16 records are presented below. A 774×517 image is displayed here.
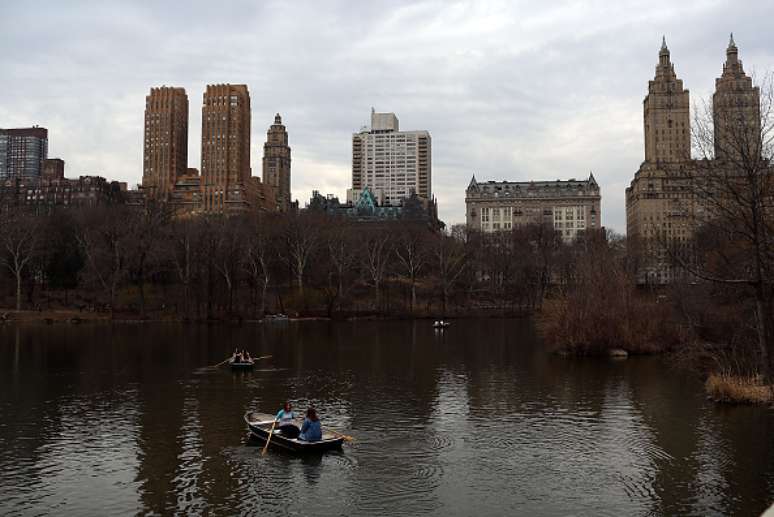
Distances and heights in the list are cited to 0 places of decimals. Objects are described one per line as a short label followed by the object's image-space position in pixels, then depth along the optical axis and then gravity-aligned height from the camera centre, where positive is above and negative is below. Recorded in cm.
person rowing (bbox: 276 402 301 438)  2233 -393
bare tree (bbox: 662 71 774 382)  2619 +452
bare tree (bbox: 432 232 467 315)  10144 +627
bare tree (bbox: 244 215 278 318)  9190 +642
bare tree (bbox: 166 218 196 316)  8812 +657
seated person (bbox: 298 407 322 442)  2172 -399
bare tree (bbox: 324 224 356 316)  9700 +604
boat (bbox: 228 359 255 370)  4034 -361
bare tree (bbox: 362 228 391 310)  10094 +688
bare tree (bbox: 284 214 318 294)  9712 +889
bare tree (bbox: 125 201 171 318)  8488 +721
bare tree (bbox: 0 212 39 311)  8538 +799
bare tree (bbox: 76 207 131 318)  8556 +668
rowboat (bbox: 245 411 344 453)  2158 -437
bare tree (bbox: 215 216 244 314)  8994 +607
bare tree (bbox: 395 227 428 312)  10256 +800
